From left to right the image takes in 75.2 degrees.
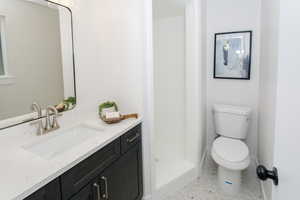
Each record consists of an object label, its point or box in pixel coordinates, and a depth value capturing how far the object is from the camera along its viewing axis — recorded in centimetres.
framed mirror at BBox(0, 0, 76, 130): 123
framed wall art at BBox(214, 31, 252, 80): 246
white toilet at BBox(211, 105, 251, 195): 192
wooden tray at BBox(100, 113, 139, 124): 160
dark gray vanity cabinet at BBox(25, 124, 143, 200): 96
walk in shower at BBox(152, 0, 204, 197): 222
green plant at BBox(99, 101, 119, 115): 172
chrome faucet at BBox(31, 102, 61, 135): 138
